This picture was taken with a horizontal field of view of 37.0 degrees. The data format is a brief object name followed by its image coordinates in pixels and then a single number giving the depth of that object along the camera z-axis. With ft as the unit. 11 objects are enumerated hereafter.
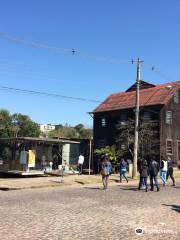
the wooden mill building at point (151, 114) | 96.89
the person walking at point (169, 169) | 53.14
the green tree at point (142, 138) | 92.59
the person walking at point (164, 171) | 52.49
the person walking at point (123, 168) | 58.30
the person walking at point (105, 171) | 47.42
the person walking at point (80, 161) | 77.34
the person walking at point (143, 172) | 46.79
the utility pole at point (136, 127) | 64.99
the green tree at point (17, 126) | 144.37
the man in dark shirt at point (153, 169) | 46.66
